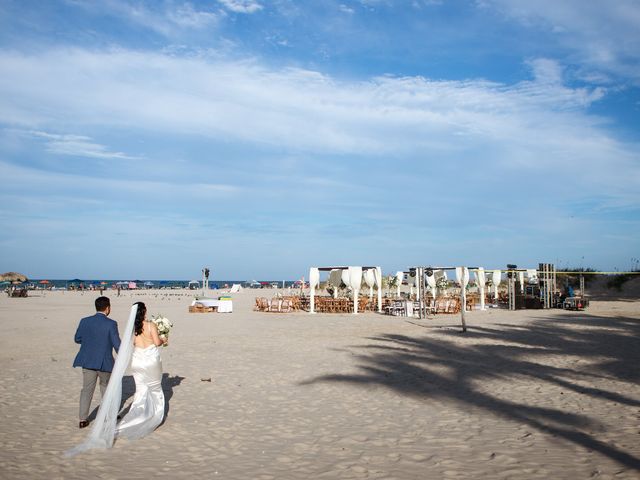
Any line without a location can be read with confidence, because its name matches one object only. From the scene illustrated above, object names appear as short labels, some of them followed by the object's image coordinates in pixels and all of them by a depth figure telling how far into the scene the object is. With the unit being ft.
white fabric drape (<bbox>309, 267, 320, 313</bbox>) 84.22
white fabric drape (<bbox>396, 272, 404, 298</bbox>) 100.64
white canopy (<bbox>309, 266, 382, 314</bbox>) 83.11
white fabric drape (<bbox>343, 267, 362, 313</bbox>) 82.99
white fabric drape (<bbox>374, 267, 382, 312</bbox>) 88.33
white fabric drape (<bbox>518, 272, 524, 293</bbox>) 106.32
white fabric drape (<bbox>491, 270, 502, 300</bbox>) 103.31
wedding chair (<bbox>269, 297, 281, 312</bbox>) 92.68
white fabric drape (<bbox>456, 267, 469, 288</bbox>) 85.15
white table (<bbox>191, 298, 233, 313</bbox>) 90.07
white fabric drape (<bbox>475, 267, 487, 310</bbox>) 91.58
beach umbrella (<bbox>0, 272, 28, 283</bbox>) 155.22
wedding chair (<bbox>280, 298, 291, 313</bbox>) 92.58
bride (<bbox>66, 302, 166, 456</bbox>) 19.47
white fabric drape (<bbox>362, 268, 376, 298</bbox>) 90.02
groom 20.66
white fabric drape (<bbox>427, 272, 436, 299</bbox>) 97.76
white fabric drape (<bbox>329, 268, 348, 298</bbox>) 95.35
